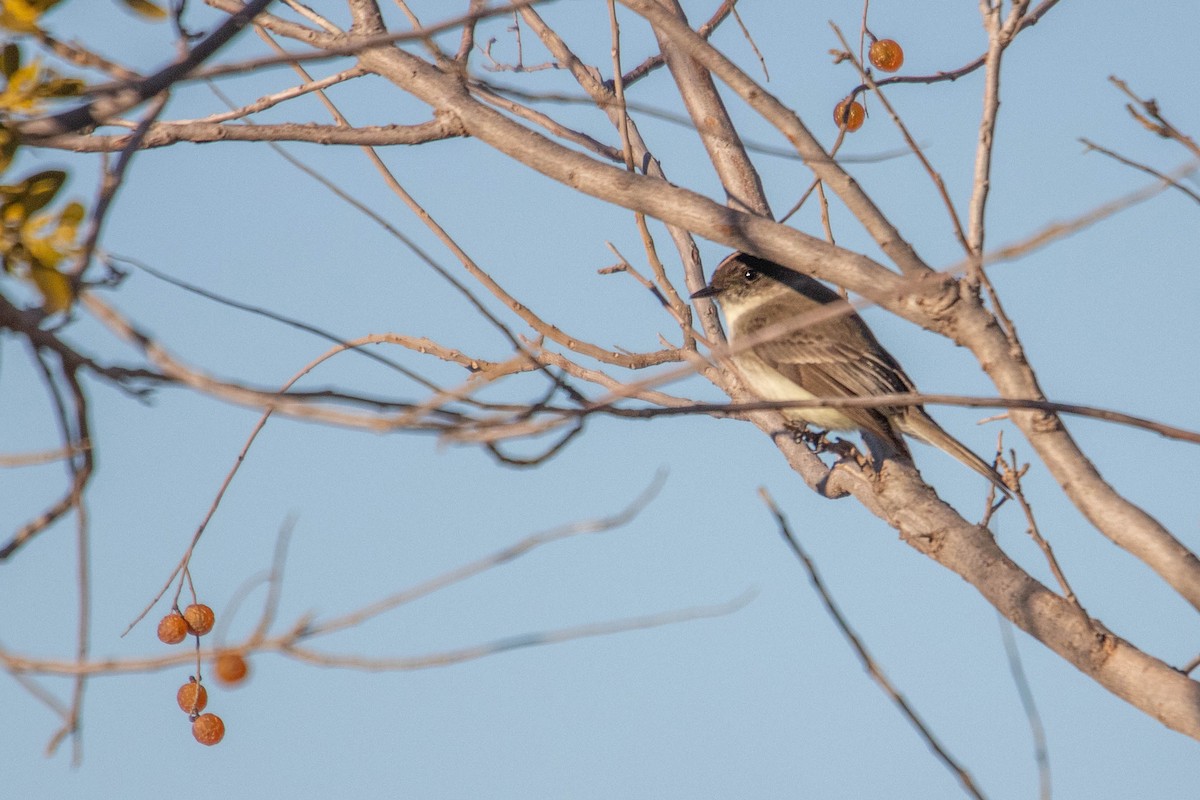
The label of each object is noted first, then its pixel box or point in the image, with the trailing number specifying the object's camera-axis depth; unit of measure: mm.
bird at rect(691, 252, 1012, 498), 13995
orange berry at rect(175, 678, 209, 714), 9672
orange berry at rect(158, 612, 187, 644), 10109
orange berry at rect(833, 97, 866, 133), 11512
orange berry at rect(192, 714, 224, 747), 9555
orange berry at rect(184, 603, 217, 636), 10172
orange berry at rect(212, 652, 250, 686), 6305
